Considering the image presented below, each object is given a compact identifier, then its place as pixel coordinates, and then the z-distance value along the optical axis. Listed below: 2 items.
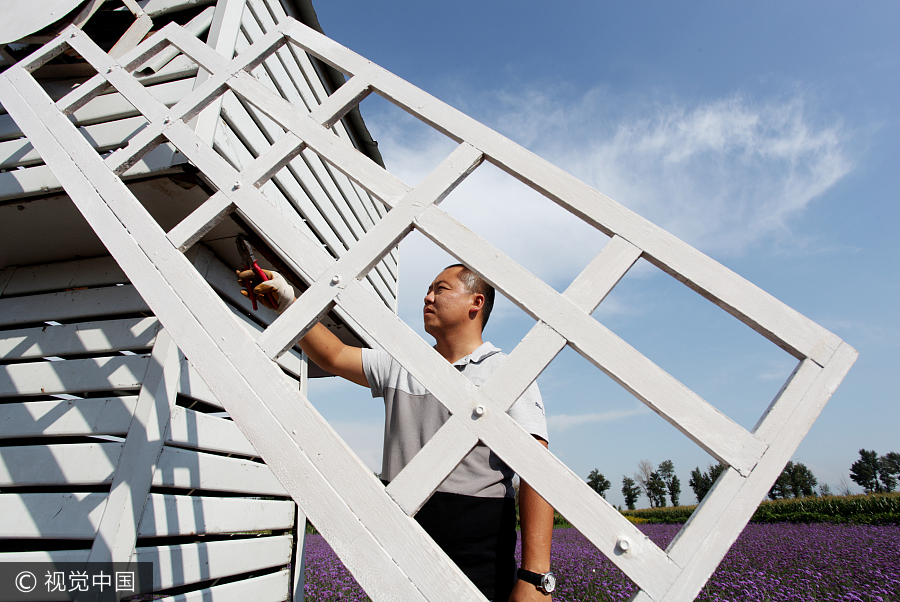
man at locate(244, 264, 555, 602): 1.28
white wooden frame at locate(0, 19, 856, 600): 0.76
